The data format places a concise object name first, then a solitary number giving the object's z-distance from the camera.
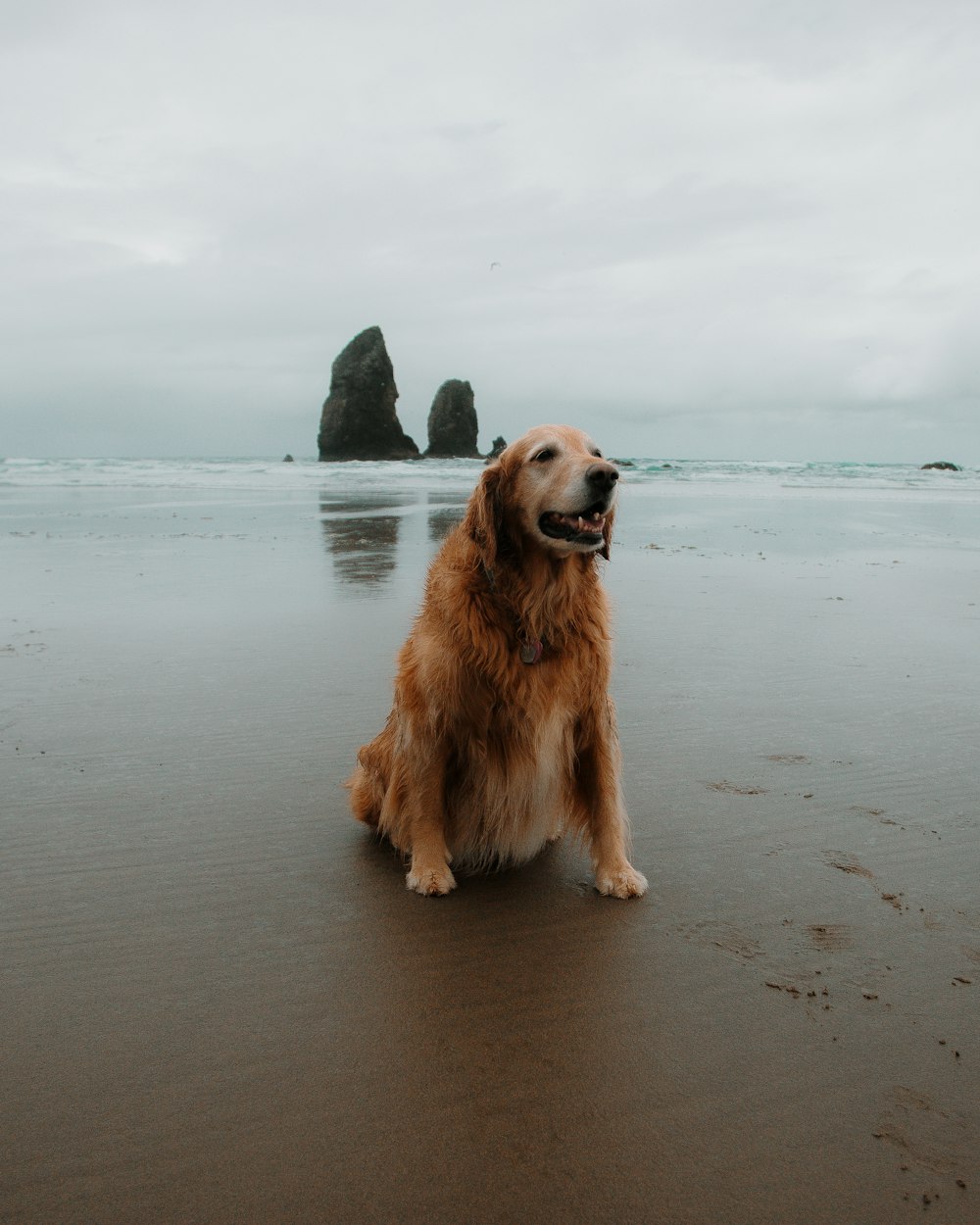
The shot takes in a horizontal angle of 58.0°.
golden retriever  3.05
